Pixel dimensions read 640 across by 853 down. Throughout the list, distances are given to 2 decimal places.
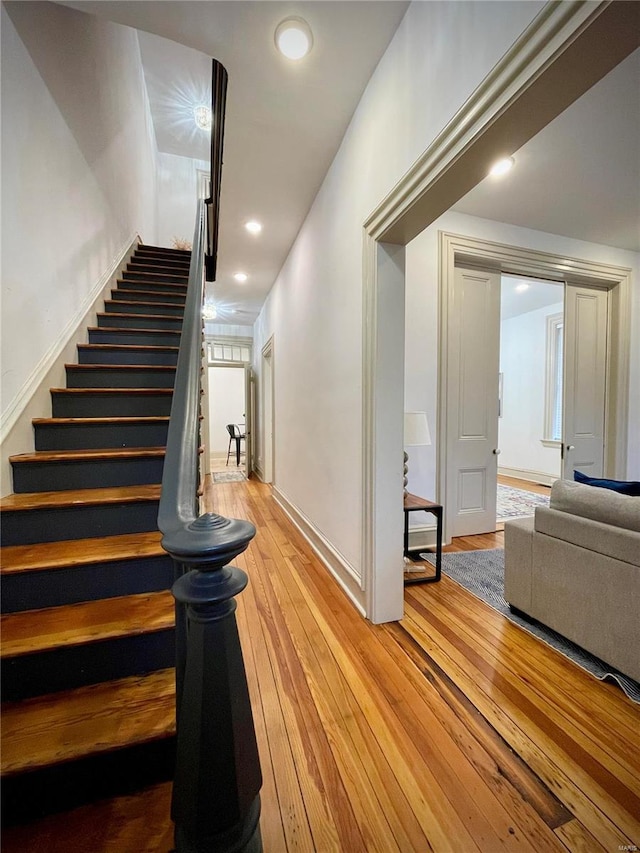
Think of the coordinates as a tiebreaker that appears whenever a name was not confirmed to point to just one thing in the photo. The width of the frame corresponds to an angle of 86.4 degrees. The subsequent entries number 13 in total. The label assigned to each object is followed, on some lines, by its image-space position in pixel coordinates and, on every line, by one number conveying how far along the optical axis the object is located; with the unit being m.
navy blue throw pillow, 1.74
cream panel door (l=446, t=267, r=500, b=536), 3.10
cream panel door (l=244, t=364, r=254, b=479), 6.36
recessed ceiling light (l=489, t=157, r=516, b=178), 2.36
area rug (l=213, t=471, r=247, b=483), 5.94
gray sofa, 1.45
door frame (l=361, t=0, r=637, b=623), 0.84
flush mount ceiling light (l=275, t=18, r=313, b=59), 1.57
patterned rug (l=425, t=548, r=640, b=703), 1.54
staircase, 0.97
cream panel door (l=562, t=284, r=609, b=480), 3.54
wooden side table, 2.38
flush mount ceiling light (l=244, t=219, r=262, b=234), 3.35
